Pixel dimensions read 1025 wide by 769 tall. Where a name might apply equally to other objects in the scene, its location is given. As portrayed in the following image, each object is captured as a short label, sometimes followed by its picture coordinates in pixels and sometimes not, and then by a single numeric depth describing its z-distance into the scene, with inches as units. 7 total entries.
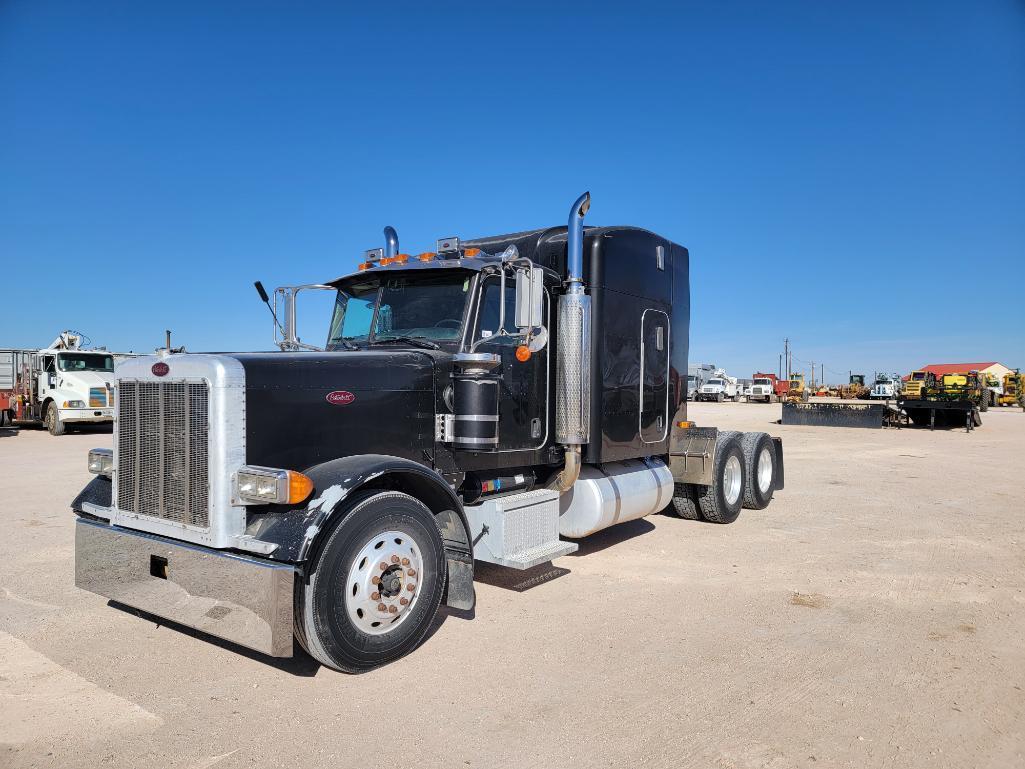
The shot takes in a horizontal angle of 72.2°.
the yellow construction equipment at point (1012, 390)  2219.5
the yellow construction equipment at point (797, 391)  1771.7
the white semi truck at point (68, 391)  799.7
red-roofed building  4128.2
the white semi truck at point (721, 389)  2455.7
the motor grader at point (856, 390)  2287.2
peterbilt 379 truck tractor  151.9
